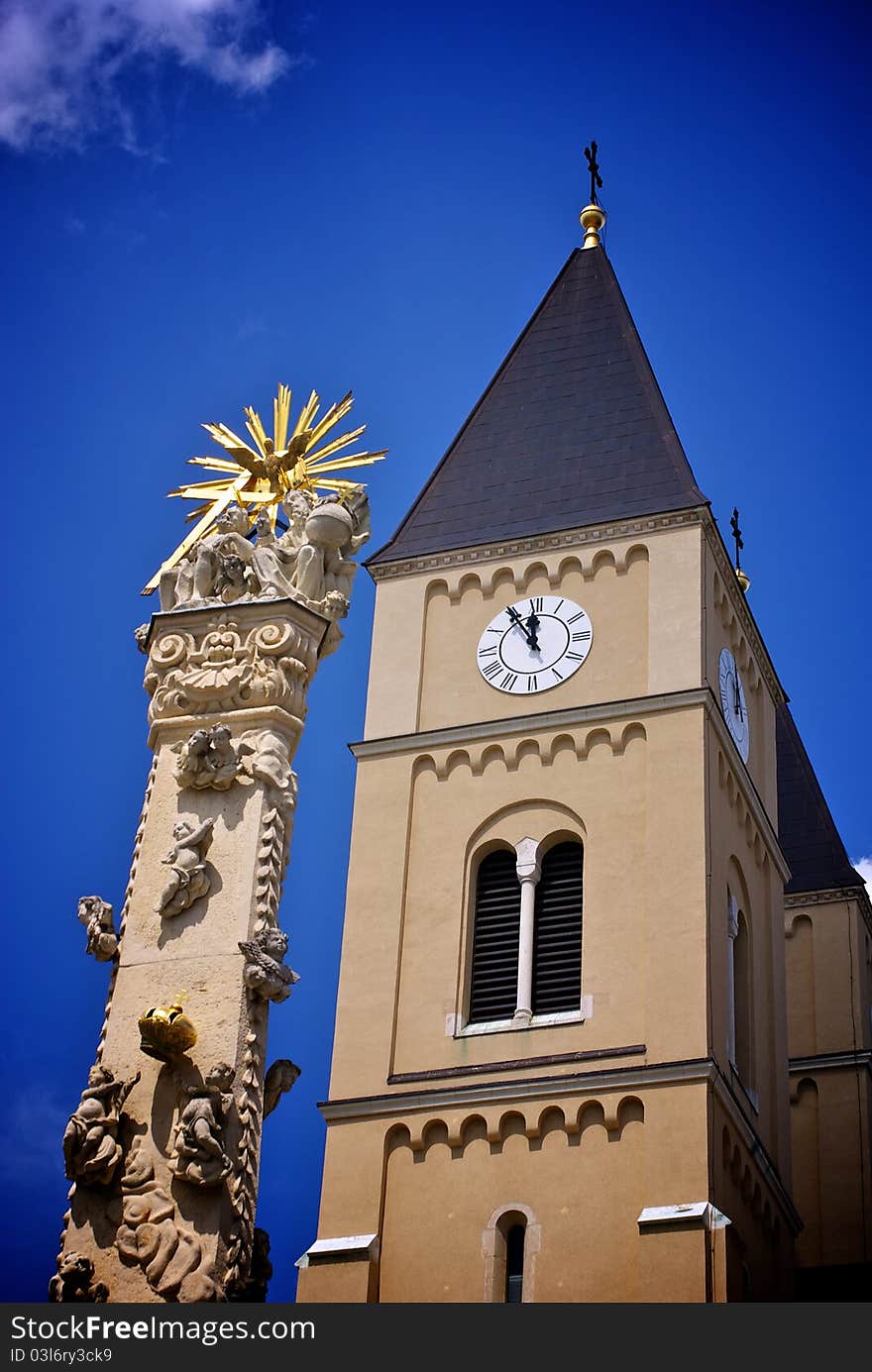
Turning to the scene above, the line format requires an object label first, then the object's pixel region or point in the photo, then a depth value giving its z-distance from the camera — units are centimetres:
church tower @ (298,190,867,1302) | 3061
